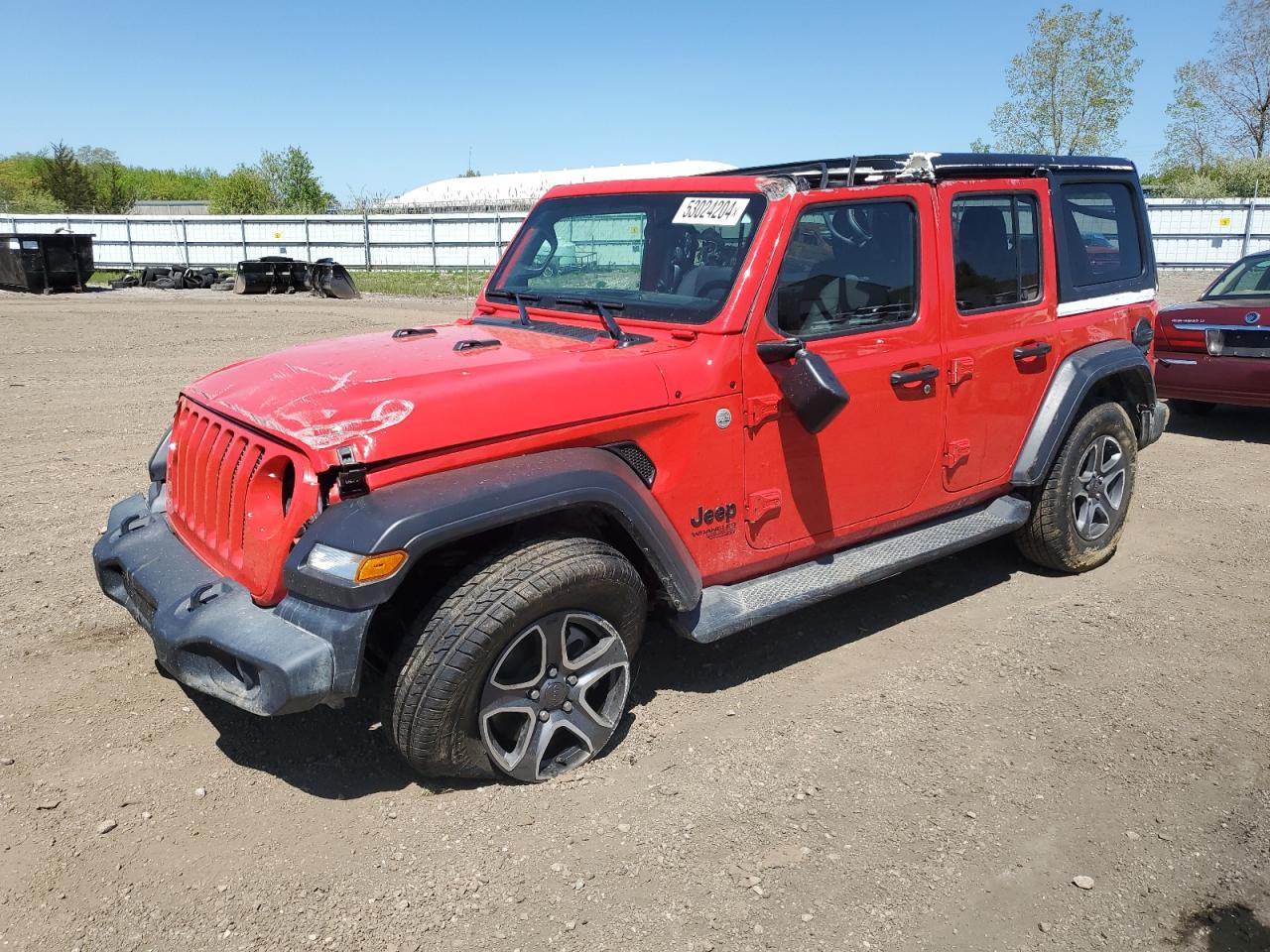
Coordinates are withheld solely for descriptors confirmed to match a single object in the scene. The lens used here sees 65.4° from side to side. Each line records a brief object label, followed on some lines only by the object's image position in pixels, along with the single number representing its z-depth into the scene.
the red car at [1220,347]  7.90
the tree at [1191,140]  42.06
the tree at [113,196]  56.75
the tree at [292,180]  63.59
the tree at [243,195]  60.12
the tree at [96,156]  88.00
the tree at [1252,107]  42.03
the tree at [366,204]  32.08
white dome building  51.26
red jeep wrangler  2.97
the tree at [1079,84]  34.06
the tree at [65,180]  50.69
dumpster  23.64
